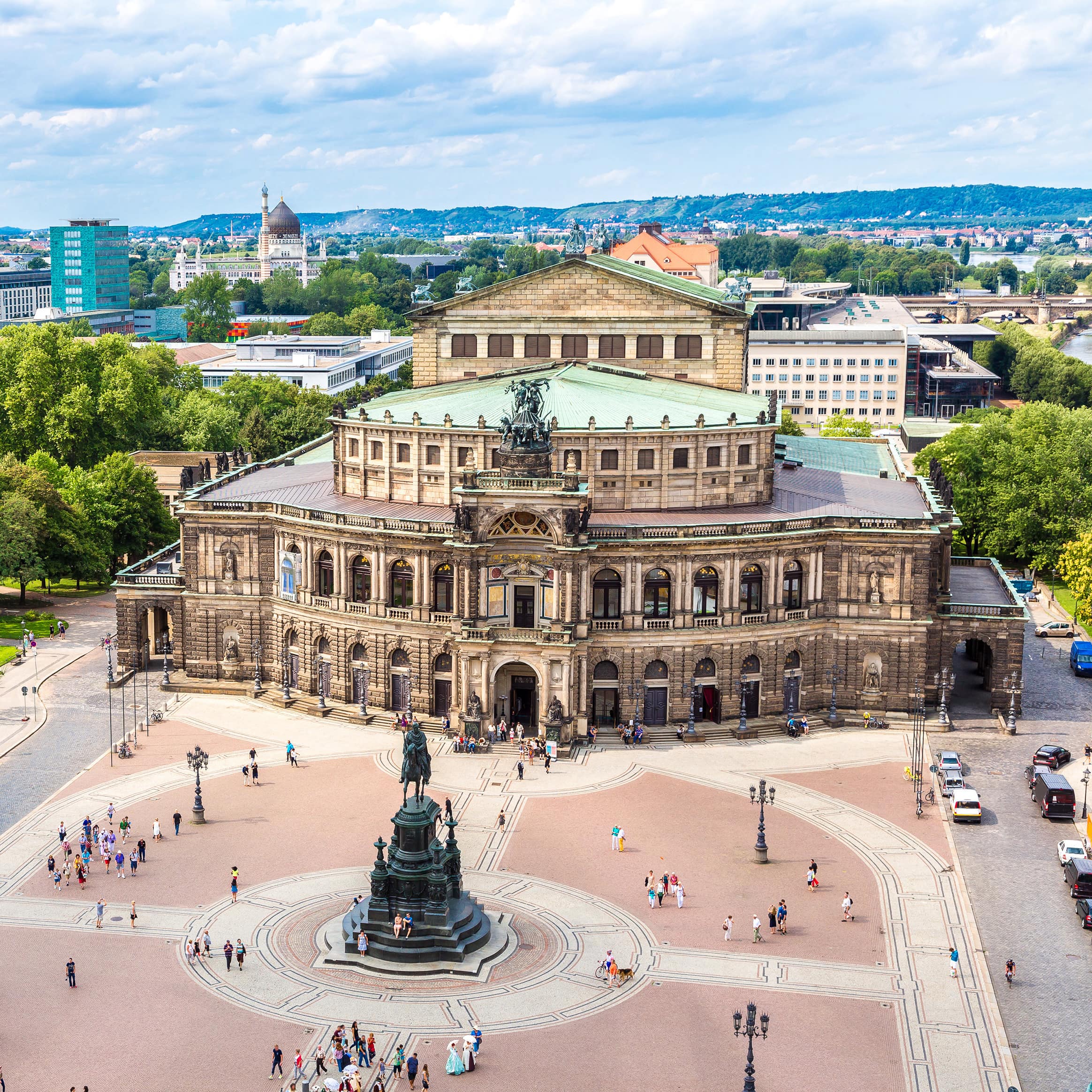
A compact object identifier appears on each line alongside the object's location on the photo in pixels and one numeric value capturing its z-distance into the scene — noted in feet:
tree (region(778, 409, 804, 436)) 585.63
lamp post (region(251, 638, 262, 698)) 357.41
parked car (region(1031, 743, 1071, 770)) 303.27
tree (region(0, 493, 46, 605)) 424.05
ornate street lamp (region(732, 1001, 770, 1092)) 176.35
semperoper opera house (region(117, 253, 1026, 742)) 319.27
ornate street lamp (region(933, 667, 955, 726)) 335.67
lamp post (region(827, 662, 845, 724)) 336.08
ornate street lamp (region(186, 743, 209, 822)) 275.18
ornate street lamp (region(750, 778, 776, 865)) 255.29
